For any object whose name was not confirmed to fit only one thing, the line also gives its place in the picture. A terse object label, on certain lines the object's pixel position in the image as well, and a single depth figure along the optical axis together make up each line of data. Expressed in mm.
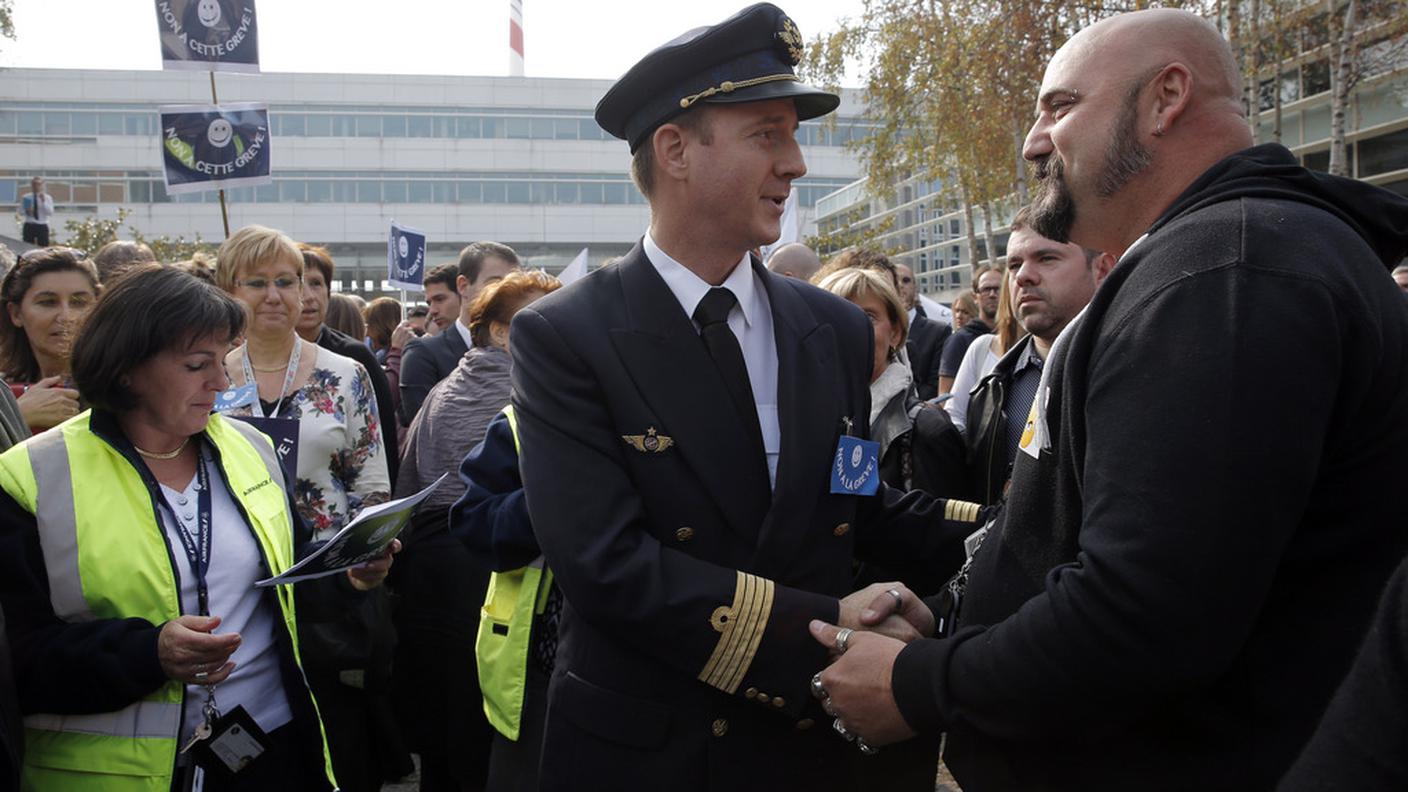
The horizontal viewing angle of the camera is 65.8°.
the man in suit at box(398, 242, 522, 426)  6285
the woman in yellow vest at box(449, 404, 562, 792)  3008
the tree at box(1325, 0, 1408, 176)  16250
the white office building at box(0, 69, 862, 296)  51250
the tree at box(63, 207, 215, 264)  32469
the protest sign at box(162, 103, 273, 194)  7188
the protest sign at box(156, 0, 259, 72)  7551
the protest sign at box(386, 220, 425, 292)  13313
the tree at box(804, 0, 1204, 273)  20234
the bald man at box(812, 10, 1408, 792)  1504
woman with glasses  4109
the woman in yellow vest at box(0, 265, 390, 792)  2496
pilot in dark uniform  2109
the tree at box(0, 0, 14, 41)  23500
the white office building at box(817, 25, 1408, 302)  21719
